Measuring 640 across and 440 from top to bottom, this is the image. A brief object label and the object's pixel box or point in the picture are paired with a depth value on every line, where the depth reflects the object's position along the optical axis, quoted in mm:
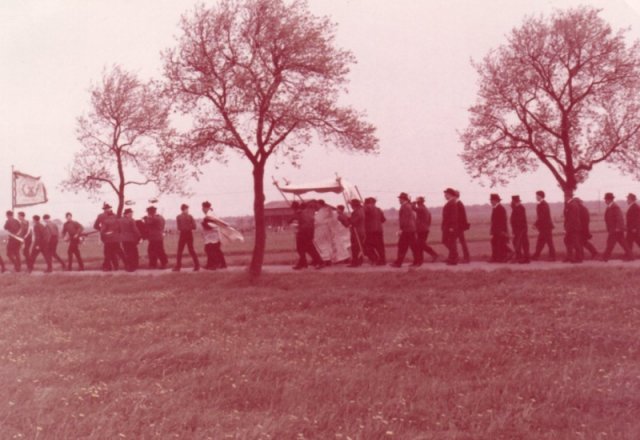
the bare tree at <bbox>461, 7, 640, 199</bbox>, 27188
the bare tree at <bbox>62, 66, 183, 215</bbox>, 30125
